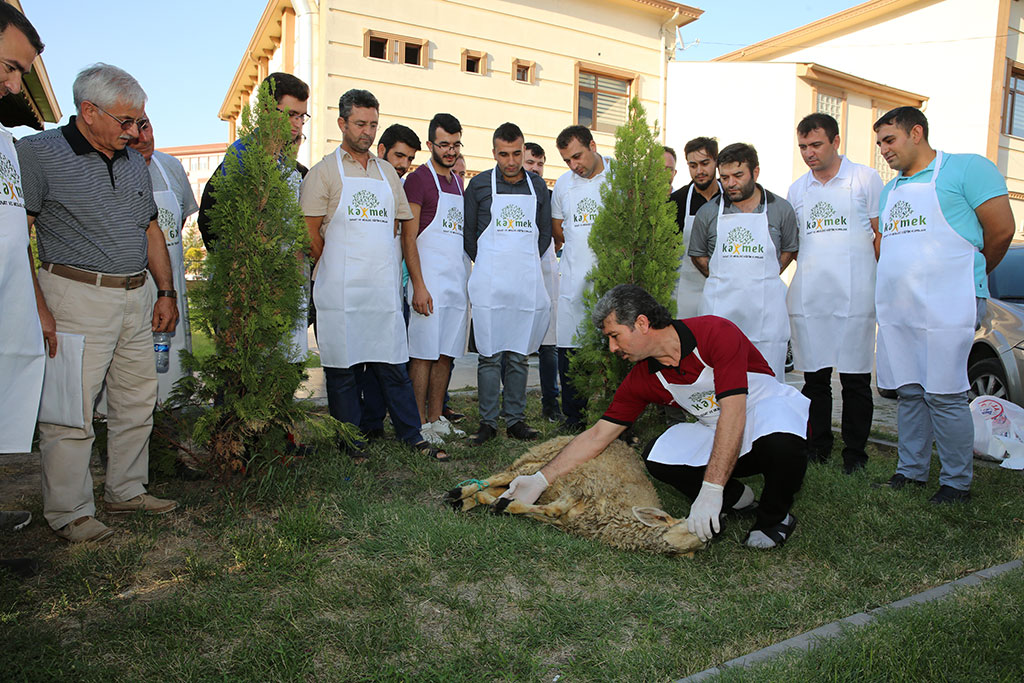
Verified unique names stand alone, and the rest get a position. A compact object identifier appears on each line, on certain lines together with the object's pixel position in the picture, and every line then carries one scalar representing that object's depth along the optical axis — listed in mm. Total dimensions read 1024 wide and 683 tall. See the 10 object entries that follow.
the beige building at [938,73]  20953
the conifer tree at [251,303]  4086
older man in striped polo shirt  3615
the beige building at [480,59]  14281
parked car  6297
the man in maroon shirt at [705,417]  3588
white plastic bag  5445
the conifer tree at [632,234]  5156
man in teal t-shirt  4457
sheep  3613
